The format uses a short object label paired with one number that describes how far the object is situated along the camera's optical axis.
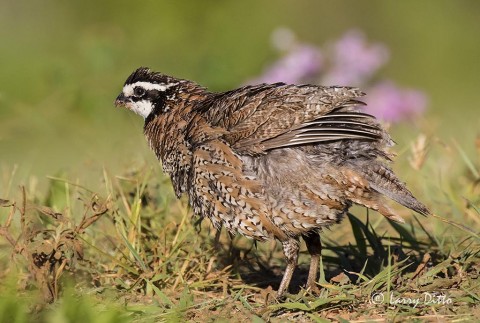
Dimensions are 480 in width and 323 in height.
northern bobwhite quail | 11.25
